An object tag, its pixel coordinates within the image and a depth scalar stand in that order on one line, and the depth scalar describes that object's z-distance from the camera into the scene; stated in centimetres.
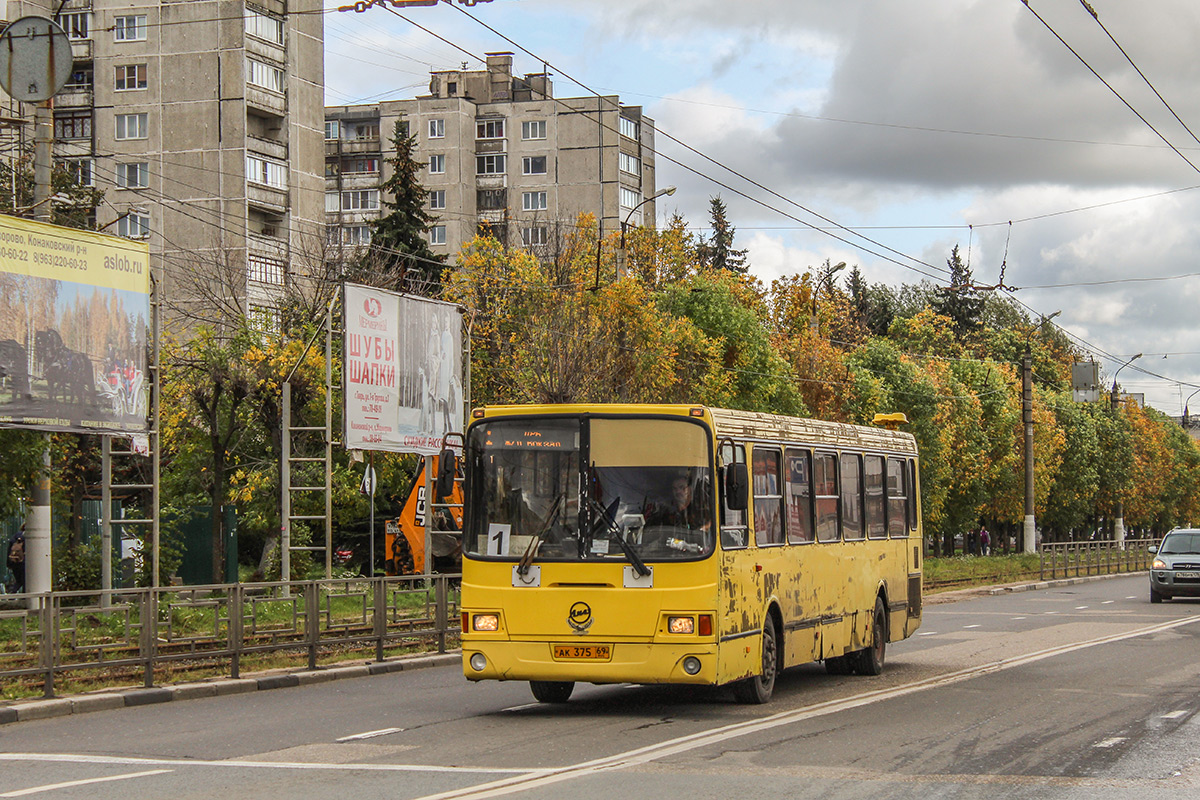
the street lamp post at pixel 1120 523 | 8666
